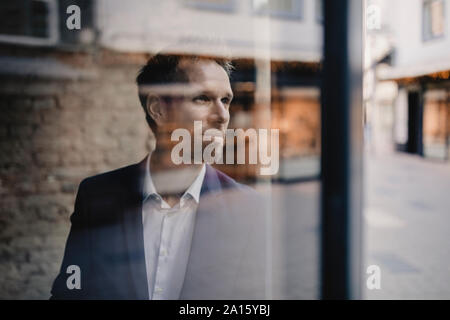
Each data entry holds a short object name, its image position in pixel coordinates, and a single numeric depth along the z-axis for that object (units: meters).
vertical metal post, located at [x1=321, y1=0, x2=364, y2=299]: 0.90
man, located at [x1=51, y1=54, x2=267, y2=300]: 1.59
